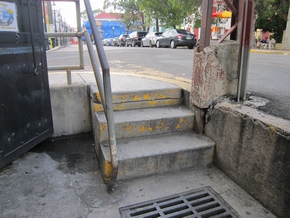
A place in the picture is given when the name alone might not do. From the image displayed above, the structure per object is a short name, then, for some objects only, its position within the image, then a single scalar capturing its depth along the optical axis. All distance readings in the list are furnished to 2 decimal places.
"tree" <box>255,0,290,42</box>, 17.62
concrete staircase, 2.44
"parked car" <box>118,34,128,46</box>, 30.09
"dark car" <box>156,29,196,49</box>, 17.72
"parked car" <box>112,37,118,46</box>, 33.25
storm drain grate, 2.00
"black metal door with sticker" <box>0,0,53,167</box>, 2.23
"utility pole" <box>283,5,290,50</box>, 19.20
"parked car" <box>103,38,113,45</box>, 37.78
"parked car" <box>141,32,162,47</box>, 20.73
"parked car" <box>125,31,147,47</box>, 25.91
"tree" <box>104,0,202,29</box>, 27.23
